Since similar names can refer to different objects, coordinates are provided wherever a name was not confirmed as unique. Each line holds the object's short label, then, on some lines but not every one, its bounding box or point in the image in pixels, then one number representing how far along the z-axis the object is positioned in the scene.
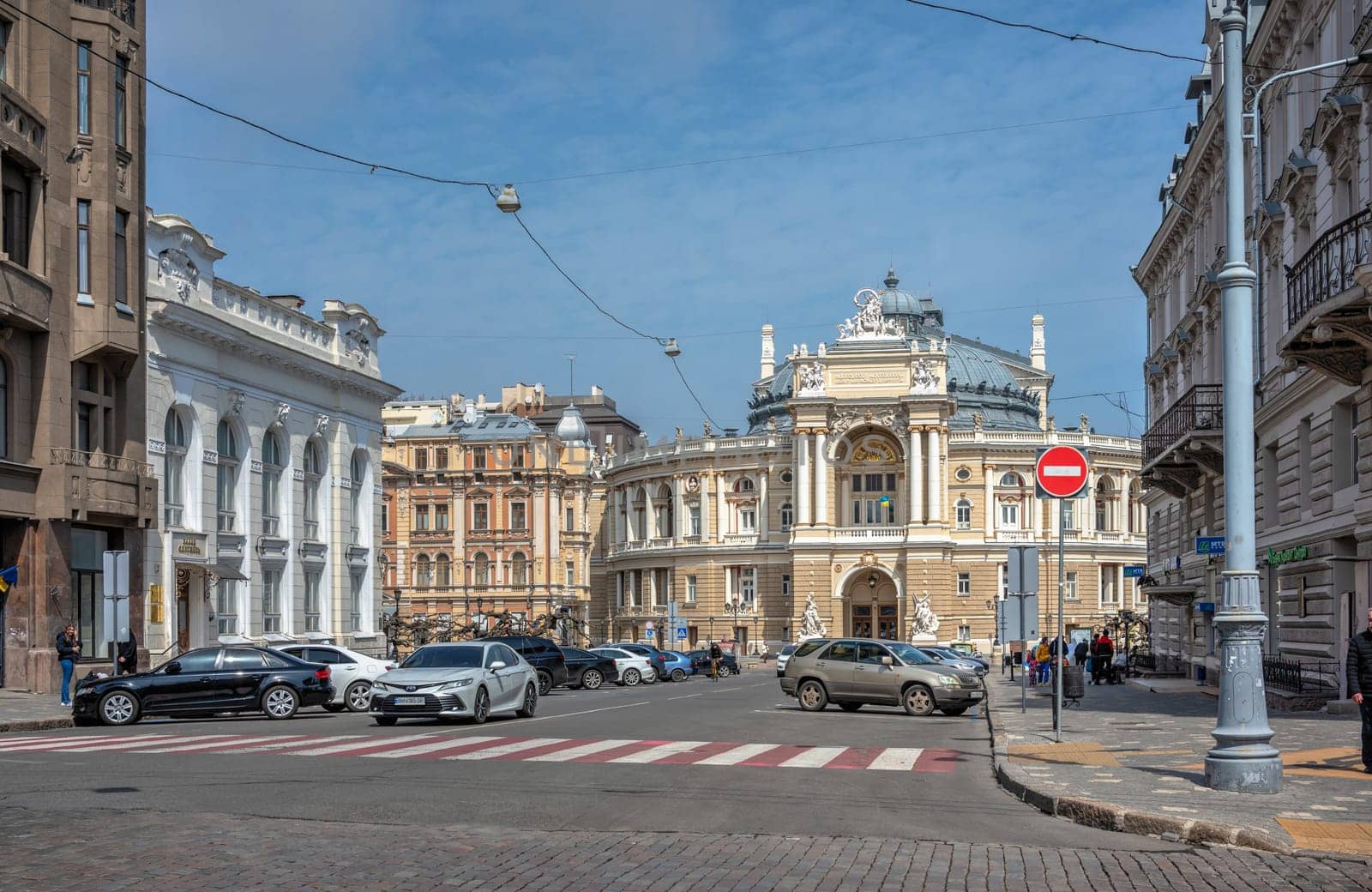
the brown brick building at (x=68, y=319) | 33.31
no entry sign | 21.39
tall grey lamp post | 14.05
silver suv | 29.88
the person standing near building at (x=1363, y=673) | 15.88
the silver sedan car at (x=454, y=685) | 23.91
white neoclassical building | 41.22
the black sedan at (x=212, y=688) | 25.78
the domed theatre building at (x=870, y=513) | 98.06
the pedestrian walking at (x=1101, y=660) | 45.81
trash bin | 32.66
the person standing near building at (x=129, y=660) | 32.22
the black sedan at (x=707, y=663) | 64.88
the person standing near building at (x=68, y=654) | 29.14
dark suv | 41.31
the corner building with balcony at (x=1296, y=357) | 23.66
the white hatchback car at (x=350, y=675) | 30.38
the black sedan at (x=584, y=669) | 47.78
